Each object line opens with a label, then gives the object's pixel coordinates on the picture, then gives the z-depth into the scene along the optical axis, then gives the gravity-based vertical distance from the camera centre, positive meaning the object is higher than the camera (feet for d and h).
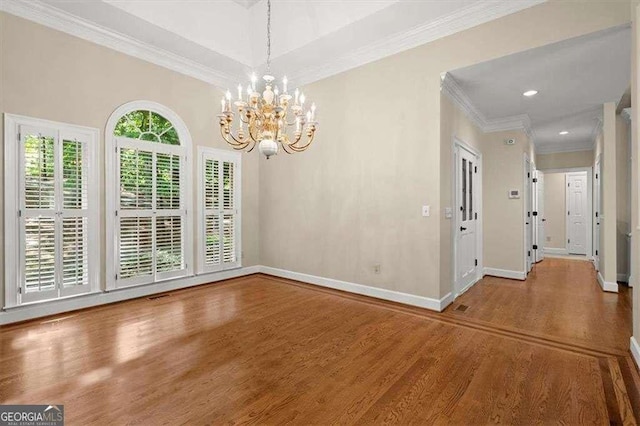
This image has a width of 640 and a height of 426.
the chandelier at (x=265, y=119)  10.02 +3.23
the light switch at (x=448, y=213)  13.11 -0.06
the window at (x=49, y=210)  11.06 +0.16
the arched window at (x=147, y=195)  13.58 +0.85
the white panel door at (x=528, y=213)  19.21 -0.13
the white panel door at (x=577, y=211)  28.02 -0.04
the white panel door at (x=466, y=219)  15.08 -0.40
